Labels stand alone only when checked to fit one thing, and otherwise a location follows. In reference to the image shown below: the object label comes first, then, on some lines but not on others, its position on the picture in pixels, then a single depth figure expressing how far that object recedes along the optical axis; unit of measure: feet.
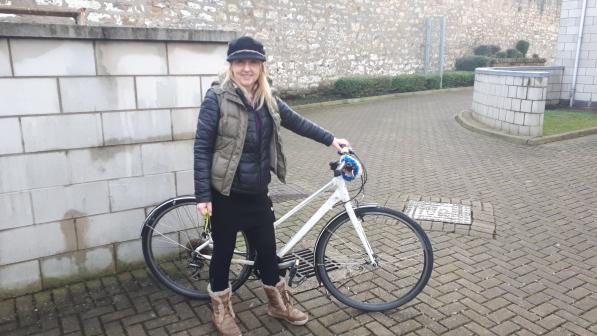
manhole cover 17.63
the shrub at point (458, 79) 64.13
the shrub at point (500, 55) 77.20
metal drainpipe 41.83
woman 9.80
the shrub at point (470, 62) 71.56
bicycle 11.44
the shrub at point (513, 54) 78.95
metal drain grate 12.89
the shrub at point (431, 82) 61.46
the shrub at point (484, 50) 77.00
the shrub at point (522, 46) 81.46
